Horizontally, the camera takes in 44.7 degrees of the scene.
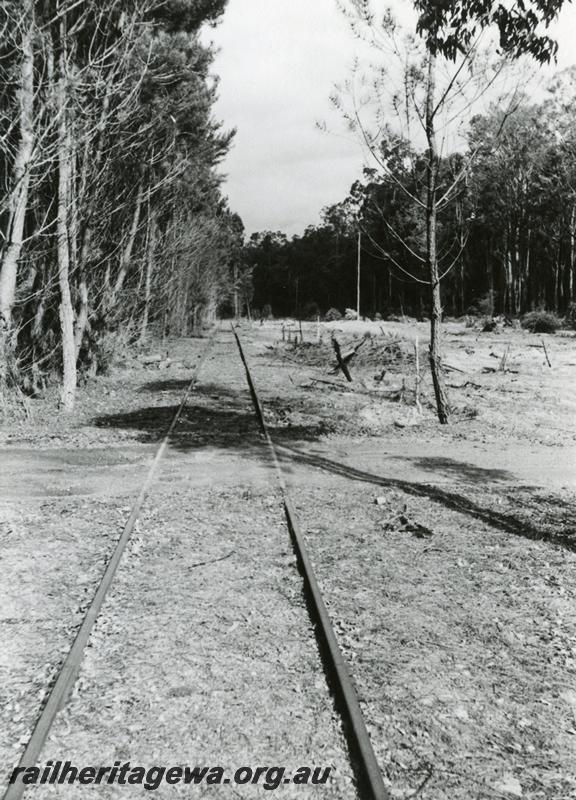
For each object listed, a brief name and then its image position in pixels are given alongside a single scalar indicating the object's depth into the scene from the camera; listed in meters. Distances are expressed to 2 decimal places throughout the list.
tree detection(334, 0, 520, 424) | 12.27
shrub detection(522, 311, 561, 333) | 41.38
